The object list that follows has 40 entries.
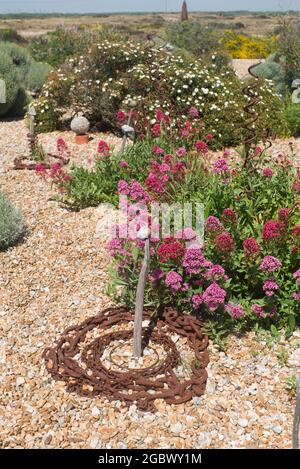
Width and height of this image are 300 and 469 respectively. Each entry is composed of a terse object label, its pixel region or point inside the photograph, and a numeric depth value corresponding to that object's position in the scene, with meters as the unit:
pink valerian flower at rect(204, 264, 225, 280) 3.29
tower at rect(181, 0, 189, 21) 26.50
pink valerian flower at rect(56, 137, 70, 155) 6.47
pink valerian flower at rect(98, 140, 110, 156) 5.92
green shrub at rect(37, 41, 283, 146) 8.52
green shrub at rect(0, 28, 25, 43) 26.47
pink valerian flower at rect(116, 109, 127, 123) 6.71
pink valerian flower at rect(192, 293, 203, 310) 3.44
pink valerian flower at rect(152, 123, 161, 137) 6.07
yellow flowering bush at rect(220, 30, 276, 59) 21.81
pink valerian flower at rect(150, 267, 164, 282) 3.49
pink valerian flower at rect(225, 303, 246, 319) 3.37
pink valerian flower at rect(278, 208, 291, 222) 3.39
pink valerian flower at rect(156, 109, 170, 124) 6.49
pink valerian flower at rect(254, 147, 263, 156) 4.93
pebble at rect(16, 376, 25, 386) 3.27
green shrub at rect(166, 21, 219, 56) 17.06
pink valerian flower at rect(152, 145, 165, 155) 5.19
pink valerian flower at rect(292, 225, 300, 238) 3.28
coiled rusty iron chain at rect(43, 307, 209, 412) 3.09
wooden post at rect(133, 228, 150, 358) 3.10
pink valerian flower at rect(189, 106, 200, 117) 6.38
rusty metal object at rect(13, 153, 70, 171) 7.25
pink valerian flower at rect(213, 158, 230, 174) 4.24
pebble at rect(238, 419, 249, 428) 2.87
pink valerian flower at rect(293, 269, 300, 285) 3.22
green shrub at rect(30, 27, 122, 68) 14.19
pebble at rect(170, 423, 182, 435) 2.84
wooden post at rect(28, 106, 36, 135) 8.31
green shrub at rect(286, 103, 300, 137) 8.76
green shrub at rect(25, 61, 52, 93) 12.76
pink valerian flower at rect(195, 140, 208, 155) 4.82
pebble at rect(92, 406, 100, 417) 2.97
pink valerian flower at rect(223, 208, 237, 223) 3.48
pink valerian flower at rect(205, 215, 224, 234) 3.40
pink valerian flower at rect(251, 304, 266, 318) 3.45
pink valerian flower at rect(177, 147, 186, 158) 4.89
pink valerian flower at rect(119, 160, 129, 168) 5.34
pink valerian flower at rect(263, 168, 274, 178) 4.25
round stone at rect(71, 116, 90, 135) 8.62
